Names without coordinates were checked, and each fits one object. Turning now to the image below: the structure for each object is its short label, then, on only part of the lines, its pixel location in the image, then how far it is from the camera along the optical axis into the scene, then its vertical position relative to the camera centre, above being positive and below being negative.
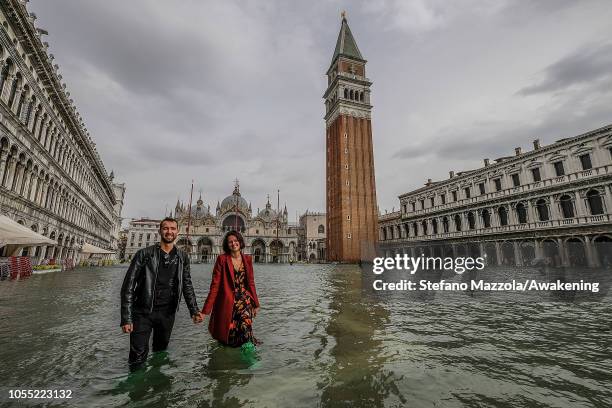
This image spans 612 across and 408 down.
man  3.56 -0.31
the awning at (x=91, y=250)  30.53 +1.67
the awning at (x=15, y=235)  12.37 +1.33
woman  3.99 -0.40
